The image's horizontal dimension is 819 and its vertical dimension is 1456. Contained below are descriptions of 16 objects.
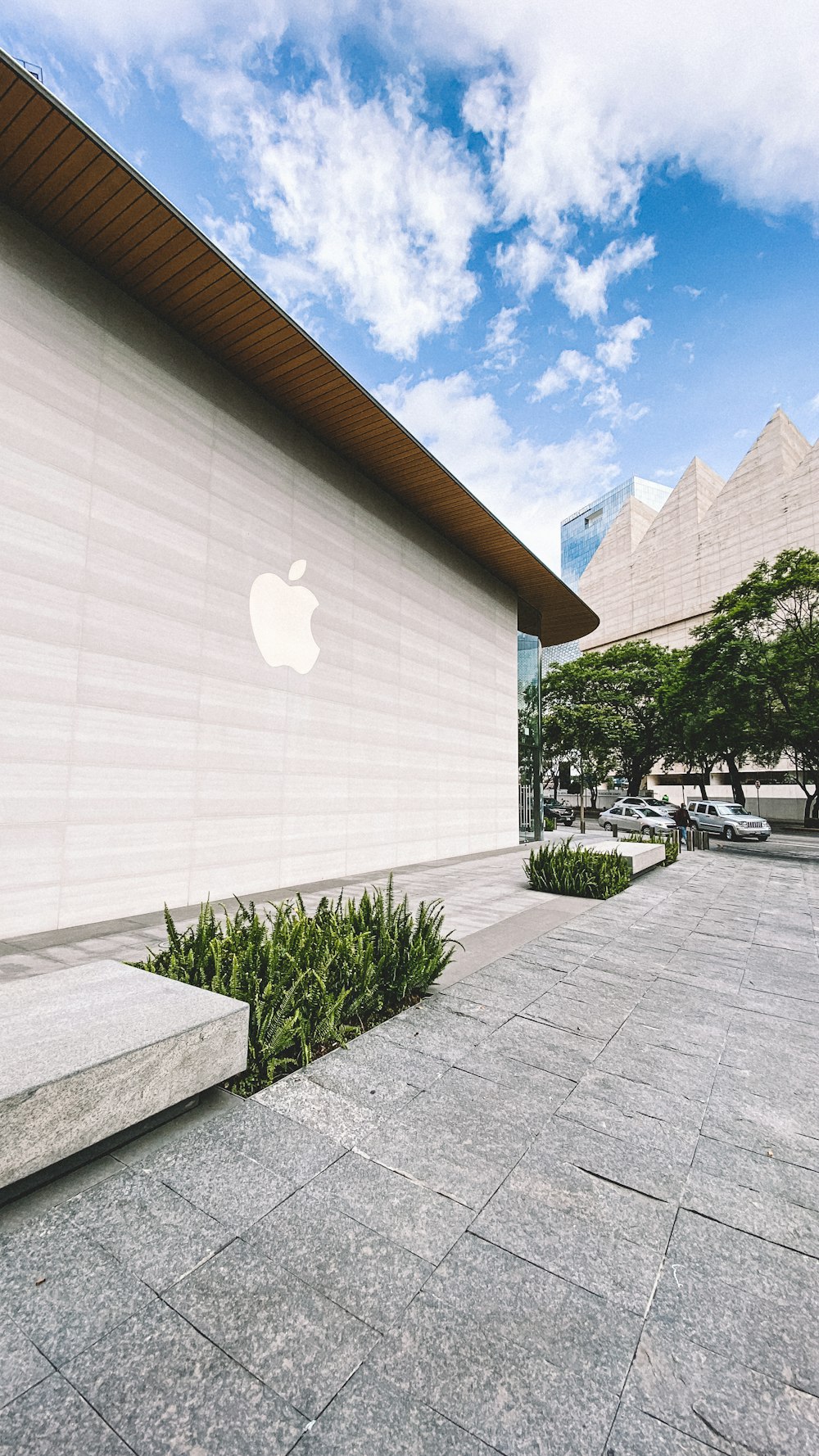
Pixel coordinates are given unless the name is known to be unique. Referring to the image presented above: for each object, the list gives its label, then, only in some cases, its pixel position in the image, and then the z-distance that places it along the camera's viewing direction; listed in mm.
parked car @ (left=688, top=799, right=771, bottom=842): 27297
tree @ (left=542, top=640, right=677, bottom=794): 37469
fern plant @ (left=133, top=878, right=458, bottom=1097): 3738
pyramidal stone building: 55188
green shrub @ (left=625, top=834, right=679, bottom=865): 16500
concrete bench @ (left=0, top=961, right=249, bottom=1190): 2340
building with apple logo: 6723
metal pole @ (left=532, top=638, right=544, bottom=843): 21500
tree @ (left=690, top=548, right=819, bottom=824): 19375
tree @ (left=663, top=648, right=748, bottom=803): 21016
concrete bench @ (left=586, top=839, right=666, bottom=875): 12396
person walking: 22703
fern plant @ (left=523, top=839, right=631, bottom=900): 10234
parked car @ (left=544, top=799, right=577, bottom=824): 37469
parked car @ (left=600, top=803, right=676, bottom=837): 26719
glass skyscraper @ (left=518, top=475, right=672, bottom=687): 116056
